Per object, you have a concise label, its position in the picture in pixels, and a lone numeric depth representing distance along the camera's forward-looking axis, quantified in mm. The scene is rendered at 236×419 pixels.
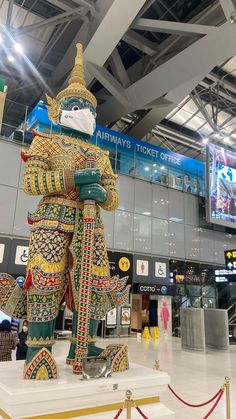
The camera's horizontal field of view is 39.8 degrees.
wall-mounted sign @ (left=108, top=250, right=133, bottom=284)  12559
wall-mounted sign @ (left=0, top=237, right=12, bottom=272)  10234
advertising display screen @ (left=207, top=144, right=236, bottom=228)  14656
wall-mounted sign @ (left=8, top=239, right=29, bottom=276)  10398
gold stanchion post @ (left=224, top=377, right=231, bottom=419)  2876
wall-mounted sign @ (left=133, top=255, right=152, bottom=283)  13195
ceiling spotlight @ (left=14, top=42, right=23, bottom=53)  10148
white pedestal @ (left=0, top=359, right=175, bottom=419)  2080
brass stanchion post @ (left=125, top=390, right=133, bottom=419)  2096
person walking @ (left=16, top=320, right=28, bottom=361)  4624
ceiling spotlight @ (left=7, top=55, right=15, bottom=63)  12086
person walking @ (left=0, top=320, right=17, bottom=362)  4449
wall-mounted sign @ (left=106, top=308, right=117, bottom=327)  12305
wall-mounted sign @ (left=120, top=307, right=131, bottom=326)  12821
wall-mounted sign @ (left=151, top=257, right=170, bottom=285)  13812
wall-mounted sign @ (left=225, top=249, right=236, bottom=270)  11000
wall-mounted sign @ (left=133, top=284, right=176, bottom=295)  12805
